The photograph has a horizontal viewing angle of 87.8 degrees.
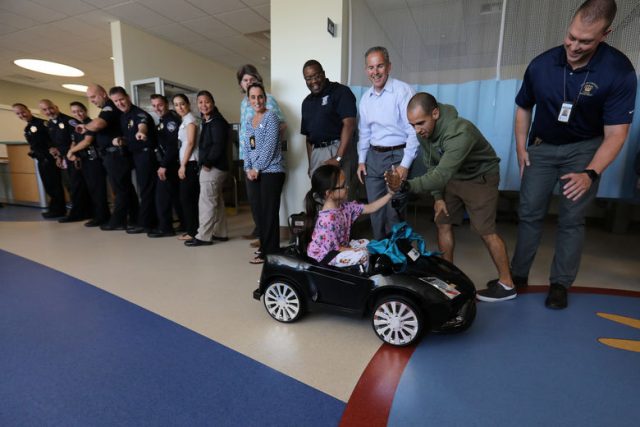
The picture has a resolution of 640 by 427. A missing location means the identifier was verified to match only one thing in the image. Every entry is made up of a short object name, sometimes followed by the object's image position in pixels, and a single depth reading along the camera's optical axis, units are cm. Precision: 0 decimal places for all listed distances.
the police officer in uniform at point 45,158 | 429
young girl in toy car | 151
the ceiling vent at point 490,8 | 242
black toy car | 131
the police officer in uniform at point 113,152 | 337
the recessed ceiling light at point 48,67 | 696
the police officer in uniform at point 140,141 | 323
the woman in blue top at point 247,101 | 250
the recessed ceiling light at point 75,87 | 929
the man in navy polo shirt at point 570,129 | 147
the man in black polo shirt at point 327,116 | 233
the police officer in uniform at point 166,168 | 312
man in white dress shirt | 208
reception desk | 501
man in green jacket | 158
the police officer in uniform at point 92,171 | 376
